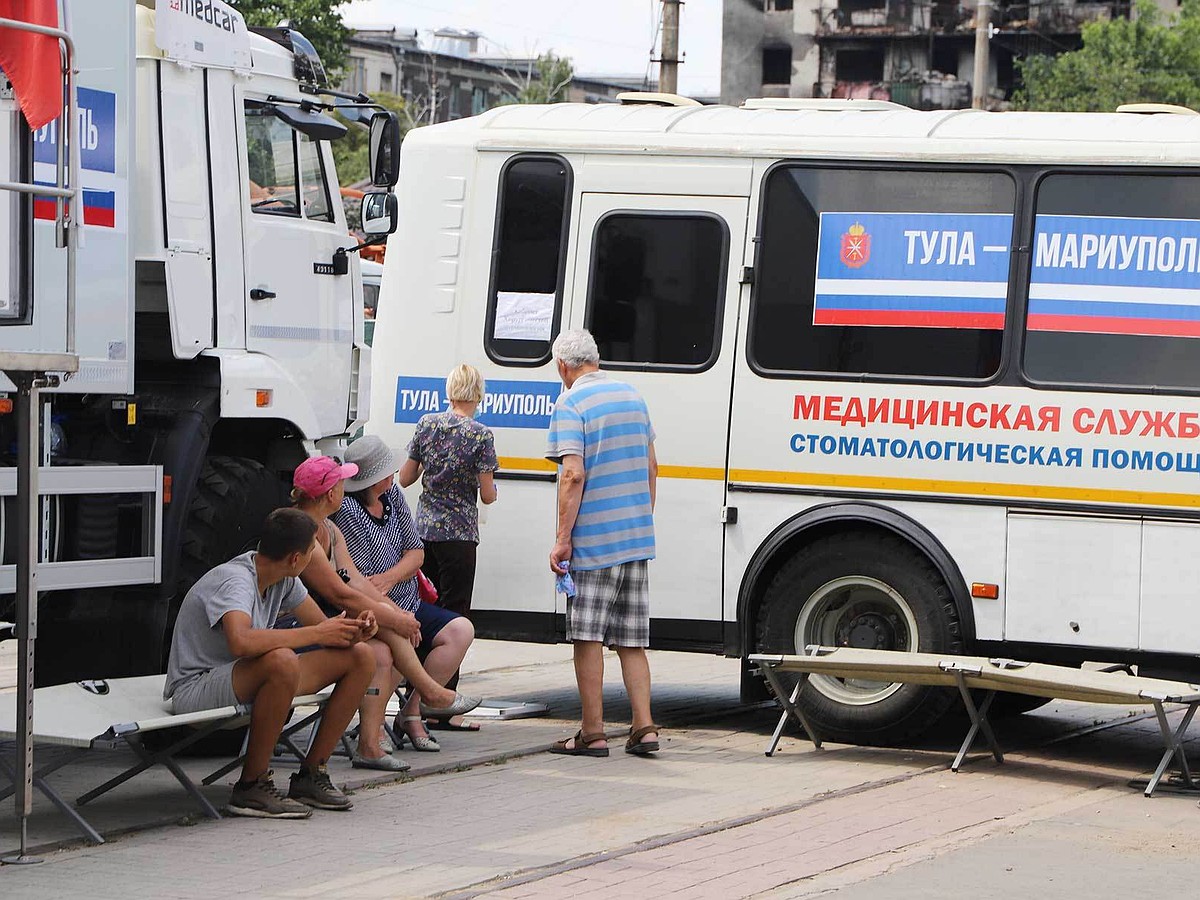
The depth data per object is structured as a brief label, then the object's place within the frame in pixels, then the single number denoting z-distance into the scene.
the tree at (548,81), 71.81
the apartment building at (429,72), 93.88
